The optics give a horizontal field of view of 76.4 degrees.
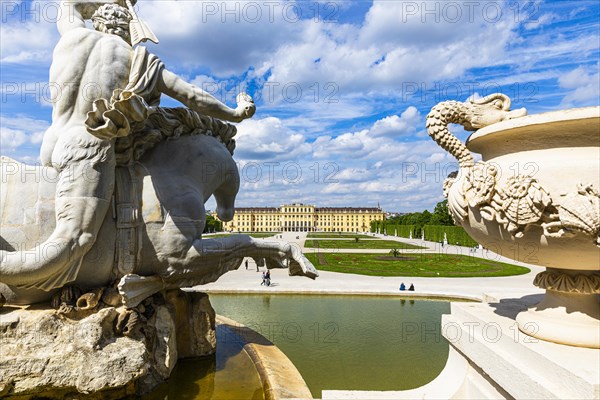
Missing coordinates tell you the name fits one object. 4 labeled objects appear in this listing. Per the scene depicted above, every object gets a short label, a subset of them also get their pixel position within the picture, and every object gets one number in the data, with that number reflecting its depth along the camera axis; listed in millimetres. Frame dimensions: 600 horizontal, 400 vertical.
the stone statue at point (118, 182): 3598
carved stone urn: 2395
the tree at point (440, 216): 51906
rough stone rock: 3348
